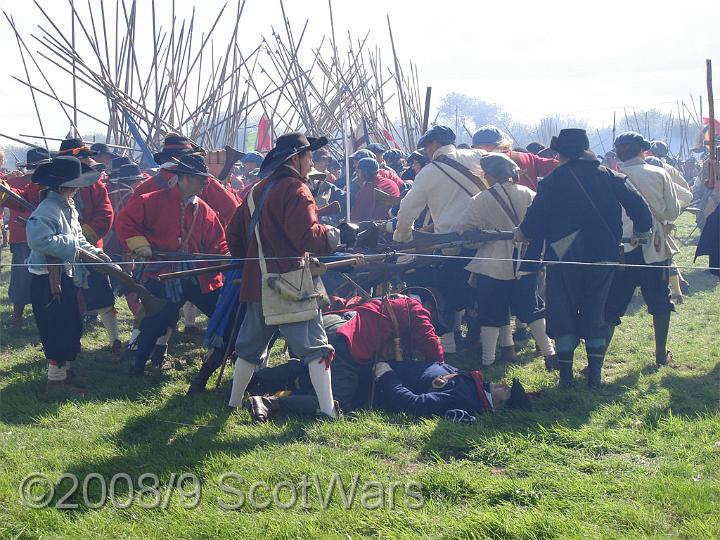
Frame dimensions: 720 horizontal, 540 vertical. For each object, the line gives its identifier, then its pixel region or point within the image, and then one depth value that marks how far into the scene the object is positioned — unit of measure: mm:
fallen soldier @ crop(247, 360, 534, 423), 5438
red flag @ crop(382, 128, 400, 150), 16219
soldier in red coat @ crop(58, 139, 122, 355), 7344
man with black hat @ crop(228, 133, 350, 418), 5234
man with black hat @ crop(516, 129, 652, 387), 6176
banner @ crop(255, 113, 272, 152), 15398
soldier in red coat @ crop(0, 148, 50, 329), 8391
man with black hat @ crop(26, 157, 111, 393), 5852
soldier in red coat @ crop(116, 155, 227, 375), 6477
